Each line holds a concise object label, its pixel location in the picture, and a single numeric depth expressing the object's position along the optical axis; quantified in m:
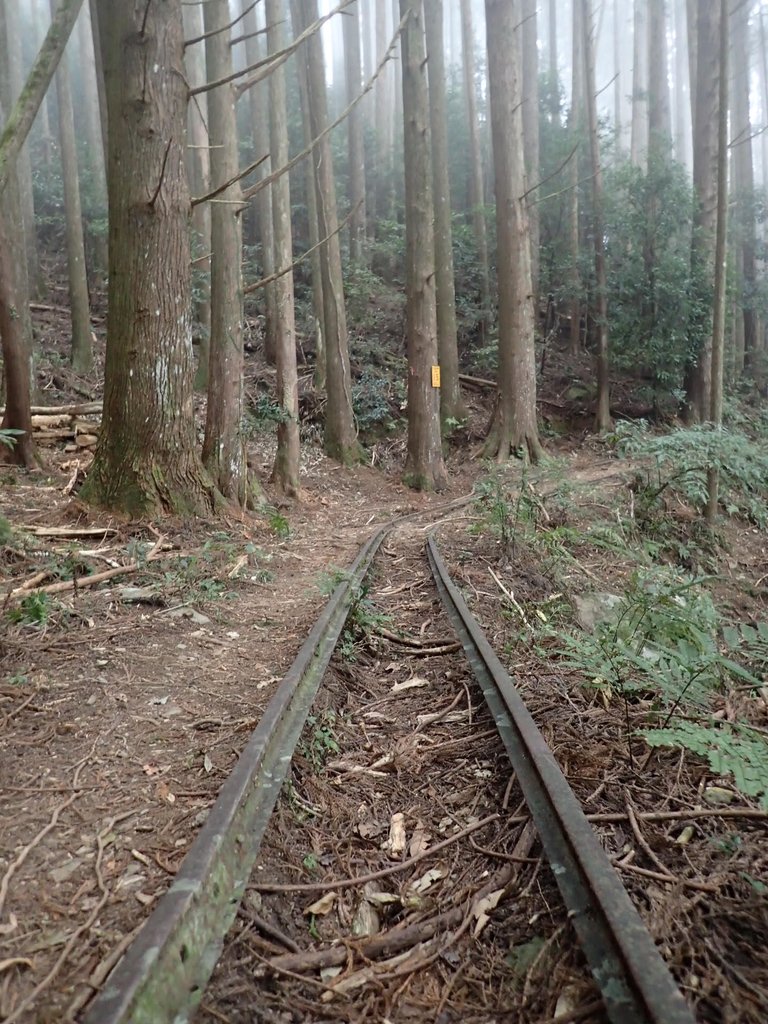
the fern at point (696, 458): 9.27
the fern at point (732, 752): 2.10
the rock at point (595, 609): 5.21
